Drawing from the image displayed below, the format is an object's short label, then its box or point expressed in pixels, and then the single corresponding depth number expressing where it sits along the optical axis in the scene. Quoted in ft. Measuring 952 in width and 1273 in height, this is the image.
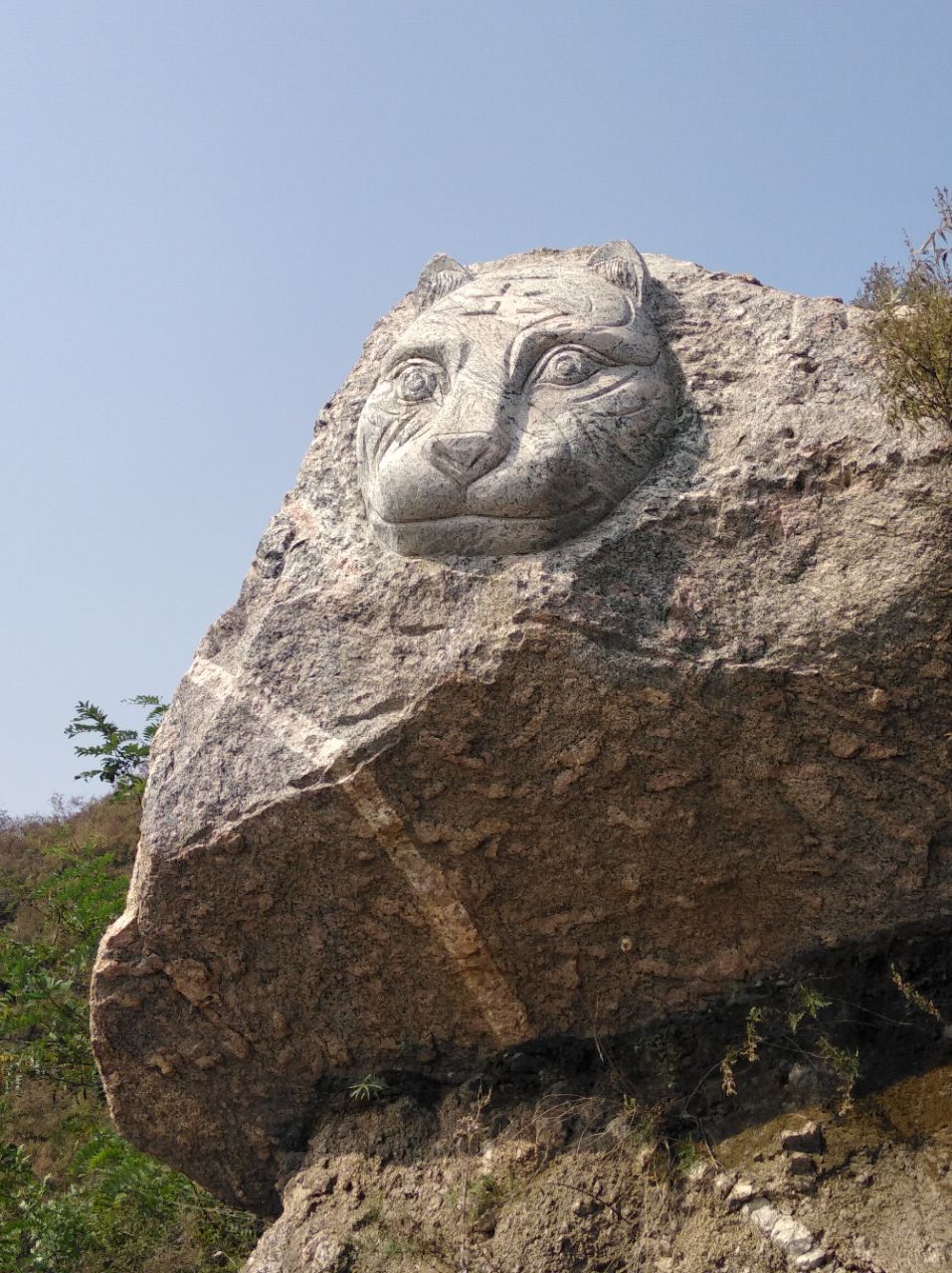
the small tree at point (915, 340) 11.86
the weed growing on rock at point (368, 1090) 14.16
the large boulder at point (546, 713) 11.68
